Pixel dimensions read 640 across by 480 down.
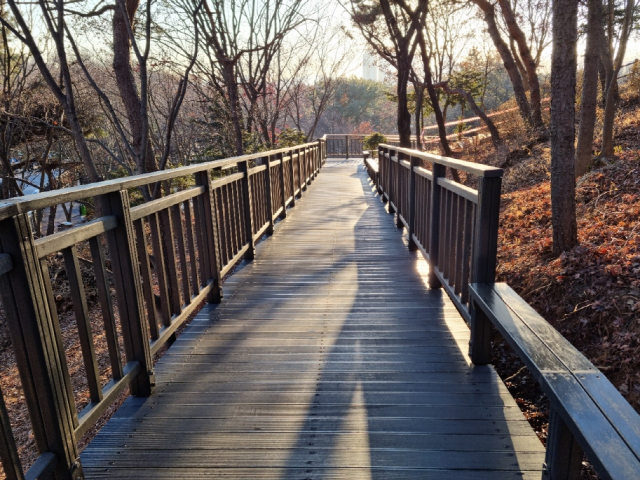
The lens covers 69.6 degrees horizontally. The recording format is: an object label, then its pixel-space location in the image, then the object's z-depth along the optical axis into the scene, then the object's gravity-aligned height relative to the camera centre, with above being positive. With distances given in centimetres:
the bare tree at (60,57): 473 +93
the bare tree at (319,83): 2047 +228
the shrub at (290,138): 1675 -23
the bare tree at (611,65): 689 +79
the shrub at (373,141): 2198 -66
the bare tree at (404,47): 972 +173
